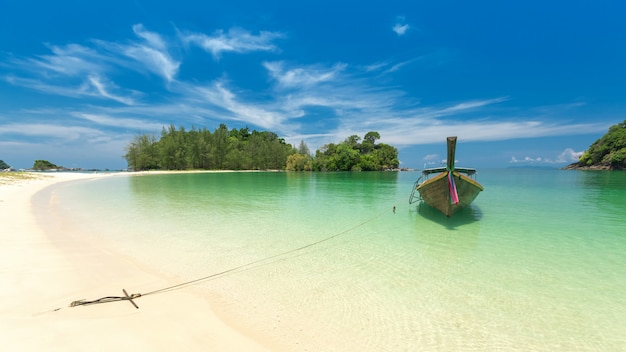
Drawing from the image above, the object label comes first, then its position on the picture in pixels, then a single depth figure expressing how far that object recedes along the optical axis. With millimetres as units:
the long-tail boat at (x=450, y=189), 10297
